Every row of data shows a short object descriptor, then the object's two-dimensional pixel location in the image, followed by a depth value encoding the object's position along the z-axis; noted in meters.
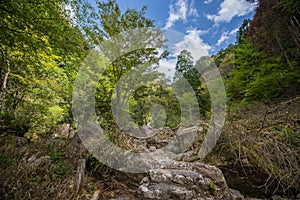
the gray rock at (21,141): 4.05
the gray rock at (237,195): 2.30
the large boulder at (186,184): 2.05
